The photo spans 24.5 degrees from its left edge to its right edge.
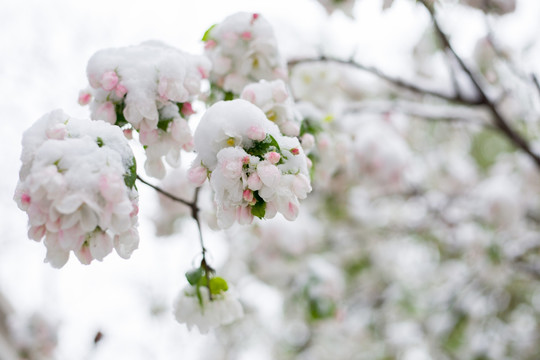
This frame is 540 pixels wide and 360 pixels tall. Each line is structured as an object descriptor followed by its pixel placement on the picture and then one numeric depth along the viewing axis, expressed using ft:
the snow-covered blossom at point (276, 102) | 2.98
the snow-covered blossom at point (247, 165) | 2.69
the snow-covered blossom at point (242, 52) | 3.16
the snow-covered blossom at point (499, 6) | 3.44
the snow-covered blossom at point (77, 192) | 2.59
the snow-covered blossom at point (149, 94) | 2.89
